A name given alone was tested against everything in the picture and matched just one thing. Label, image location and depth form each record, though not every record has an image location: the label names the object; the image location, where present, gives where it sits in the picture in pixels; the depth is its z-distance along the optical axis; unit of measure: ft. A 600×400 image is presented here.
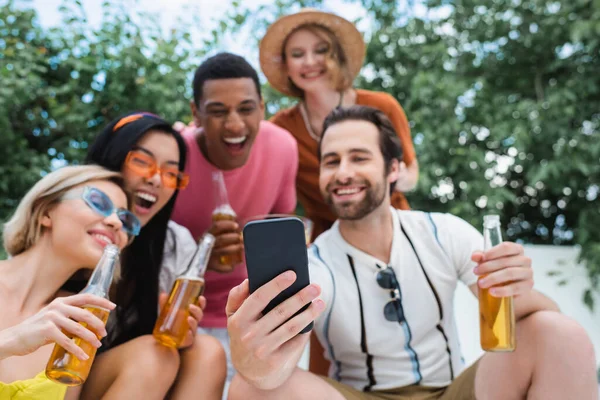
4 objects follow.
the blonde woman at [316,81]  9.88
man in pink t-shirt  8.83
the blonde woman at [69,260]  6.21
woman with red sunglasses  7.66
